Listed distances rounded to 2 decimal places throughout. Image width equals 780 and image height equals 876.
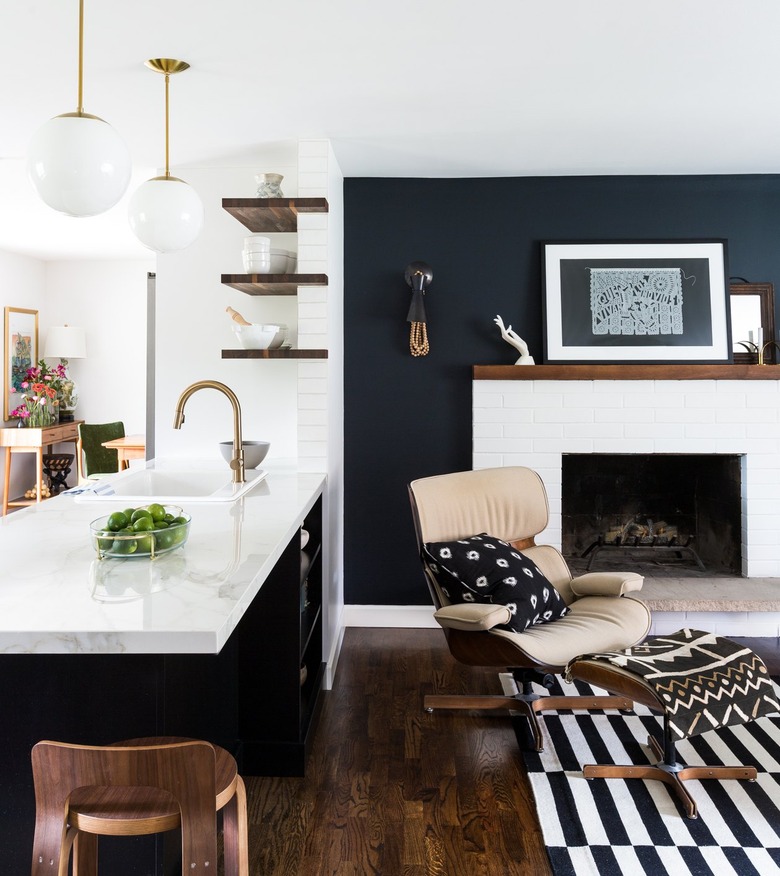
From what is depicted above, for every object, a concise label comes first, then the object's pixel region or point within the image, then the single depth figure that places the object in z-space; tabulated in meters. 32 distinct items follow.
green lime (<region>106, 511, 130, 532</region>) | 1.85
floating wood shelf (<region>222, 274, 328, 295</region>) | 3.31
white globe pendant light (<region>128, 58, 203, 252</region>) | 2.17
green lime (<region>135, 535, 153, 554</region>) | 1.79
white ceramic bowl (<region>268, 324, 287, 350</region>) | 3.39
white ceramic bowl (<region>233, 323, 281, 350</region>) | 3.33
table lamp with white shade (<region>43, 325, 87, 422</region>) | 7.11
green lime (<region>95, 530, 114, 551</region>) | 1.78
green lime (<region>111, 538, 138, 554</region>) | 1.79
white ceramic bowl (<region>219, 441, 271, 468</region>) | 3.19
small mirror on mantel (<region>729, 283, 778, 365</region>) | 4.05
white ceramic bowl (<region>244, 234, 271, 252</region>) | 3.33
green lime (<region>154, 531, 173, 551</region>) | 1.83
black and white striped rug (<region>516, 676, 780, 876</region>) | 2.12
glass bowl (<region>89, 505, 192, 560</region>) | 1.78
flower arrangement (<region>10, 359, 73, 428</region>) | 6.88
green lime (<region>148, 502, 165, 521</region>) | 1.88
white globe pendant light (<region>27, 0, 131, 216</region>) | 1.68
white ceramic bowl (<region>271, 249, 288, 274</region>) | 3.39
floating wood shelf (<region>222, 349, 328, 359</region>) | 3.33
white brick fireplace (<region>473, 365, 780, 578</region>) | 3.94
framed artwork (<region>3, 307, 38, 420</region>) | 6.84
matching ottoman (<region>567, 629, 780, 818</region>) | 2.30
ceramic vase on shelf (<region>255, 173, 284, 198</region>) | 3.34
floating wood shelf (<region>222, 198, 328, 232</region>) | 3.27
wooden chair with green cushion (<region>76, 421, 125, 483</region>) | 6.50
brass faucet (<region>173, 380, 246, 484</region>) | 2.81
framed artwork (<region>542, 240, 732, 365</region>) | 4.03
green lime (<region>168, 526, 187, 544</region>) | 1.86
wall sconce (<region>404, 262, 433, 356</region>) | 3.94
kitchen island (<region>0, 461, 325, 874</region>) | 1.35
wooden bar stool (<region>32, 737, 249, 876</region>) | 1.19
